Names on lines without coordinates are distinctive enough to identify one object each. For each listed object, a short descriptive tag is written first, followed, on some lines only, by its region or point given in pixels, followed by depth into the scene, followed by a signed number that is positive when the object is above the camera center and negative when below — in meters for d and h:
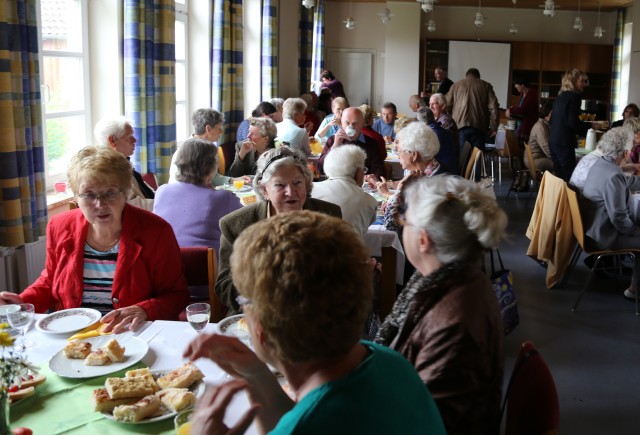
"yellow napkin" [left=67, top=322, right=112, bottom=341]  2.09 -0.72
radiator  3.27 -0.80
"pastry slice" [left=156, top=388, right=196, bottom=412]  1.64 -0.72
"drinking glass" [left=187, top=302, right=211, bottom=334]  2.07 -0.64
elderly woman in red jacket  2.51 -0.55
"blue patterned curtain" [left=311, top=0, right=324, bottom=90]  13.30 +1.44
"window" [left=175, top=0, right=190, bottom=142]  6.64 +0.39
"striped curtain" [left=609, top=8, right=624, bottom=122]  14.20 +1.17
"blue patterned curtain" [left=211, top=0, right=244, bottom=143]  6.86 +0.50
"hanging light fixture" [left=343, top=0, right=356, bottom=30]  12.18 +1.66
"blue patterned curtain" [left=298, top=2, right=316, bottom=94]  11.12 +1.11
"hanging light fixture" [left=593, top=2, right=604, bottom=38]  12.65 +1.61
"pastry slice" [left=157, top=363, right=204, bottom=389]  1.75 -0.72
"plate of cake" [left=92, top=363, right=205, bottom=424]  1.60 -0.72
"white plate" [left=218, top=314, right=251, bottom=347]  2.04 -0.69
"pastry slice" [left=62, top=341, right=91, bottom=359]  1.94 -0.71
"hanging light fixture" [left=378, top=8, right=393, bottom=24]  11.48 +1.70
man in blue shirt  8.33 -0.12
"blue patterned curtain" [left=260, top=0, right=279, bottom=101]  8.71 +0.84
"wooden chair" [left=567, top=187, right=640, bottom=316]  4.66 -0.89
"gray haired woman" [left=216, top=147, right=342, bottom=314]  2.82 -0.38
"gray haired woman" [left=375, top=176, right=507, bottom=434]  1.65 -0.51
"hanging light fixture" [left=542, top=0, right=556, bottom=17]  10.14 +1.68
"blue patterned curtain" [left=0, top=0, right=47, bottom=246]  3.03 -0.07
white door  14.74 +0.94
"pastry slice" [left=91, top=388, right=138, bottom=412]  1.64 -0.73
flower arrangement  1.37 -0.58
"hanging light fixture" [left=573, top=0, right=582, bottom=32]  12.26 +1.72
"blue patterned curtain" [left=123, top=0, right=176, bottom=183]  4.62 +0.22
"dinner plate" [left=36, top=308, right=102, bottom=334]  2.16 -0.71
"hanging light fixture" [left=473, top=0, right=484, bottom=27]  11.55 +1.67
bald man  5.62 -0.23
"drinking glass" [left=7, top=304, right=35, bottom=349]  1.99 -0.64
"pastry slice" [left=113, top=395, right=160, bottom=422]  1.59 -0.73
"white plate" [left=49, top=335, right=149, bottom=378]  1.85 -0.73
